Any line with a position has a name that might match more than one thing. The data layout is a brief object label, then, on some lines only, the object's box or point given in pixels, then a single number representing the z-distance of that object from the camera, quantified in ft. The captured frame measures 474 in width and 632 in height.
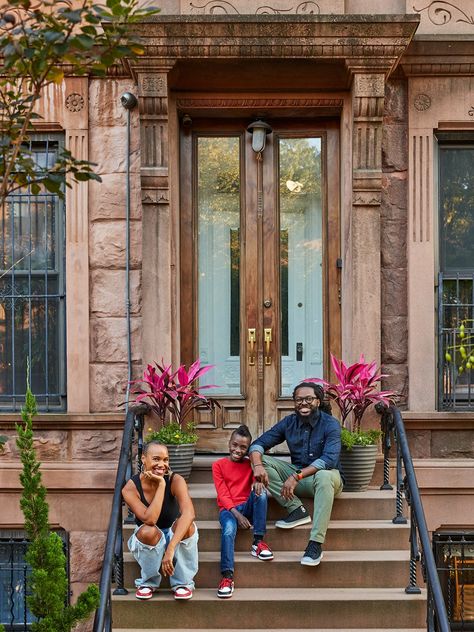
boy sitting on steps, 23.52
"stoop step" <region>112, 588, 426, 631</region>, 22.95
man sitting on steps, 23.95
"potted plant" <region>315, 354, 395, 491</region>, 26.32
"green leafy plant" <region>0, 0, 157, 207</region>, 13.83
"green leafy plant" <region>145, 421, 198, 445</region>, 26.40
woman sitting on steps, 22.72
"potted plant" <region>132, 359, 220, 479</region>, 26.45
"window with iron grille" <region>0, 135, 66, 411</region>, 29.48
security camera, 28.63
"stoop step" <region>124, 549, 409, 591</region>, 24.04
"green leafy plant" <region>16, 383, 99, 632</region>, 17.07
